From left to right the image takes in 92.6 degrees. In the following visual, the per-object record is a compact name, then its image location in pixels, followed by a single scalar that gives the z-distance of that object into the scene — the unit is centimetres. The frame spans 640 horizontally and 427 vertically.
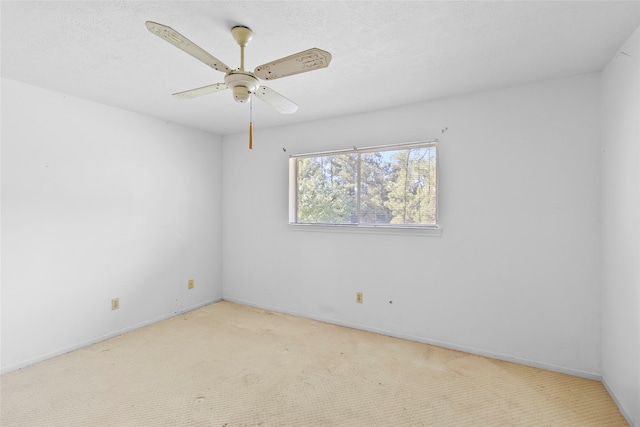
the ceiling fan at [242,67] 136
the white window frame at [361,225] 284
